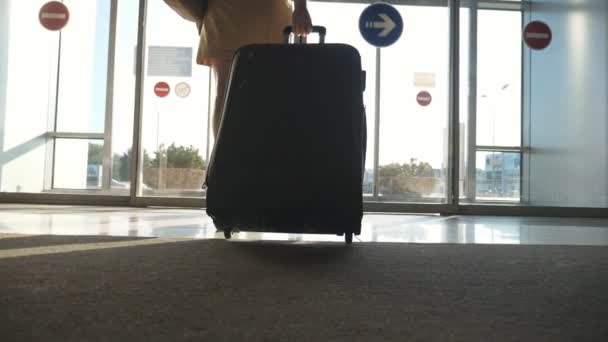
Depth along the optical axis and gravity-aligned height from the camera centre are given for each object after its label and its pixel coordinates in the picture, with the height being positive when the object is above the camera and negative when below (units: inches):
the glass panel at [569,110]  130.0 +27.0
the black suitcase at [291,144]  45.1 +4.5
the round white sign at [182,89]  152.4 +33.1
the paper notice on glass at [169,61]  144.6 +41.3
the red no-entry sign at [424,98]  155.5 +32.9
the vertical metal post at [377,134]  163.6 +20.5
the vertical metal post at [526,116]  146.9 +26.3
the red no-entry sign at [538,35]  141.4 +51.0
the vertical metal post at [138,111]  126.0 +20.5
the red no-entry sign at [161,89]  147.4 +31.9
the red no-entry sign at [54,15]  144.1 +54.4
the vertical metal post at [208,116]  158.1 +25.0
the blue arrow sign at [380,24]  144.2 +54.6
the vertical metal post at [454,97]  125.6 +27.4
